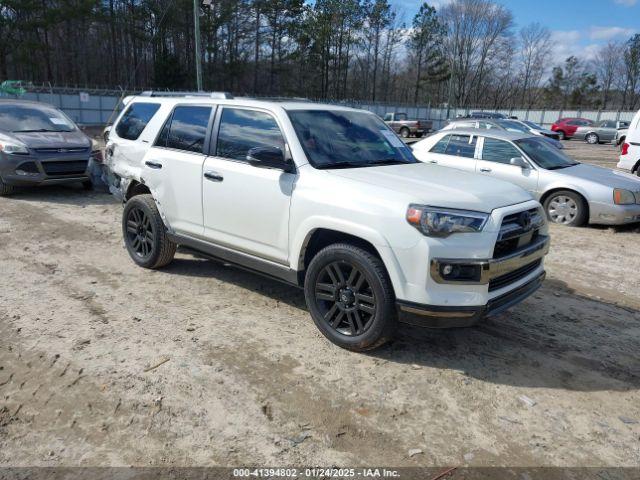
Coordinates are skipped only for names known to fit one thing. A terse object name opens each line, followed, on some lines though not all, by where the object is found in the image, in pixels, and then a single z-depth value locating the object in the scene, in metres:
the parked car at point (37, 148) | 9.00
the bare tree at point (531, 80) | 80.69
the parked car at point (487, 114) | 37.59
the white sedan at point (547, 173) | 7.96
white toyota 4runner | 3.36
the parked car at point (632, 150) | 10.86
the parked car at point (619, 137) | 31.14
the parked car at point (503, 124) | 16.88
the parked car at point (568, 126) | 36.16
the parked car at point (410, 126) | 34.16
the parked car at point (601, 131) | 33.68
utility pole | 15.46
